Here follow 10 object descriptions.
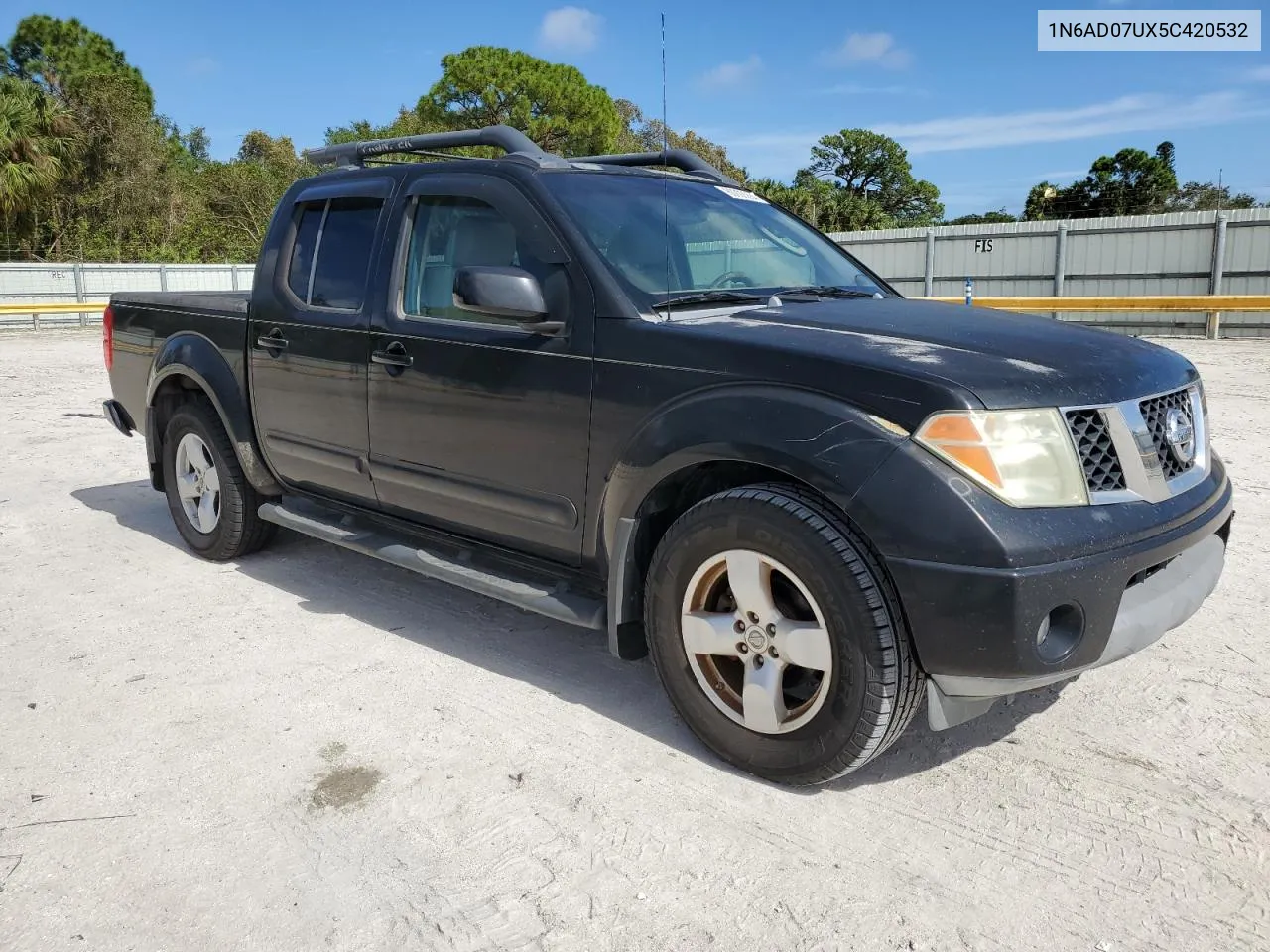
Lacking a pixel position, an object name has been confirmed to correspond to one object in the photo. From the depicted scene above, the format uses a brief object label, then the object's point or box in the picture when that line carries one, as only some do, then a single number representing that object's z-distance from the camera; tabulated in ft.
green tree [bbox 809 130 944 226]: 228.84
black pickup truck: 8.30
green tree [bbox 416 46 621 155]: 153.58
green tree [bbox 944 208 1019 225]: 191.42
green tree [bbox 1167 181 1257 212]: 173.33
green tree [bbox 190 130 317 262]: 124.36
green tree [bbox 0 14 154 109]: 145.44
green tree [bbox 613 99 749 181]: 183.17
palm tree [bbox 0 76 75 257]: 97.86
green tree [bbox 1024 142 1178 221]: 182.19
